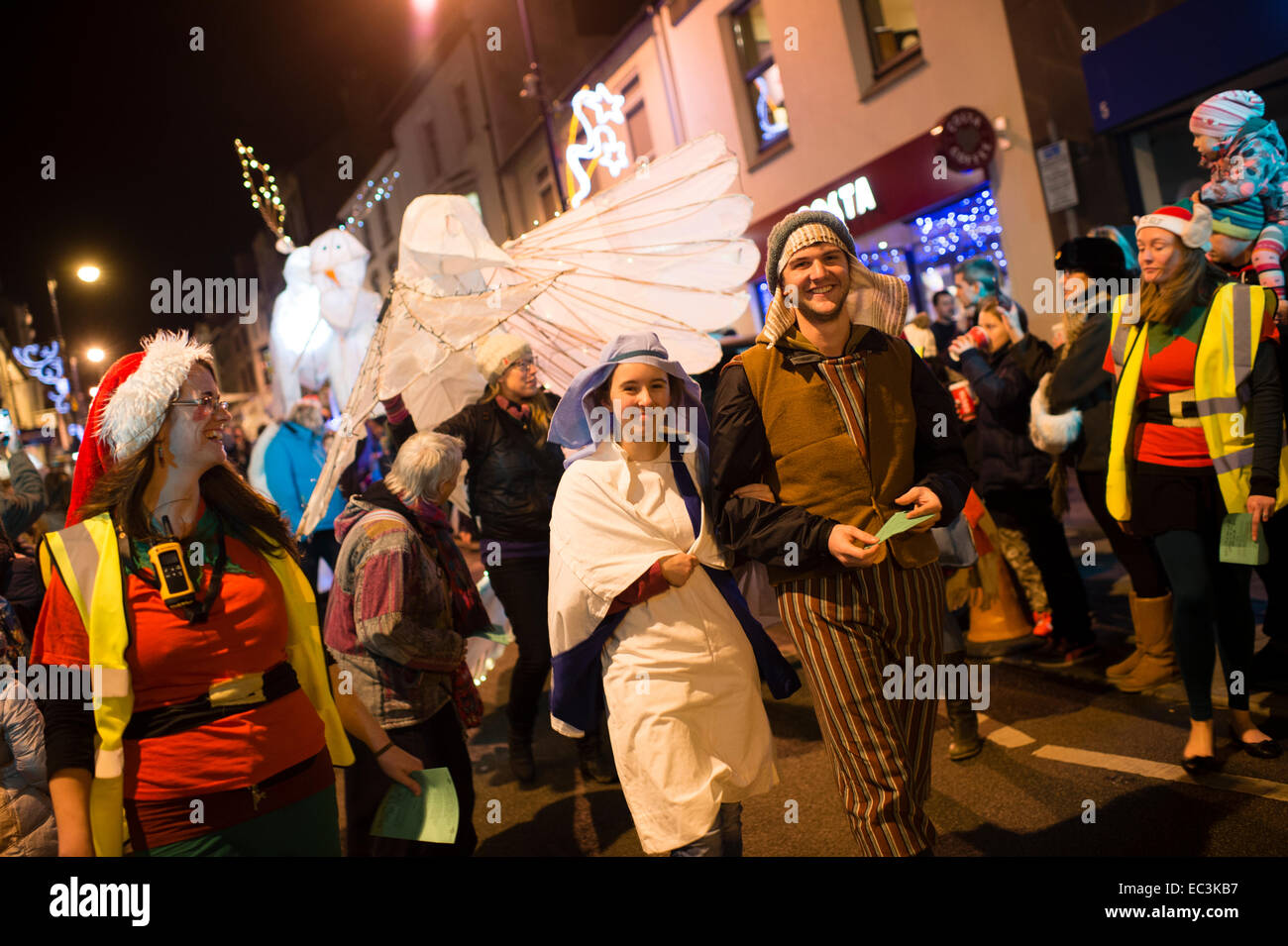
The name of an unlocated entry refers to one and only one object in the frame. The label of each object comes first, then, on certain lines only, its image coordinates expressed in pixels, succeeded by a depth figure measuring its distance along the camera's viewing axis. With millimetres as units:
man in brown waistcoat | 2621
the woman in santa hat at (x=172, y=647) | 2174
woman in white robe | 2695
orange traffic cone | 5602
